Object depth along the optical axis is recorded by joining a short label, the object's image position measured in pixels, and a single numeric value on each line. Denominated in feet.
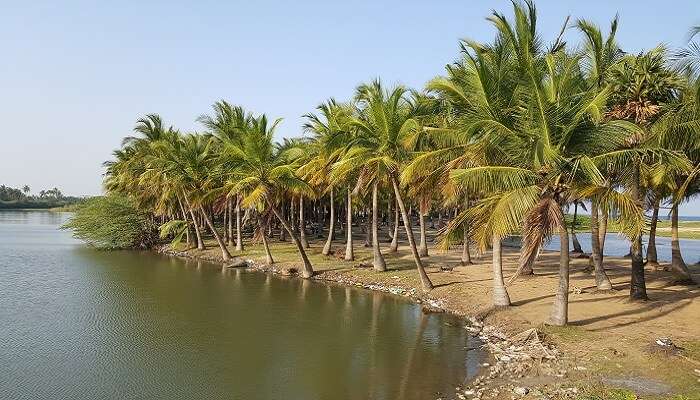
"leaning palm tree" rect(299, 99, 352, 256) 89.51
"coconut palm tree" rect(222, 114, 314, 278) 94.94
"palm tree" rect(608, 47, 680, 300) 54.13
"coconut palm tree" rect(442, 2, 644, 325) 44.73
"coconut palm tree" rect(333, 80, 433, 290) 75.15
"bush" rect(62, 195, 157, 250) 156.97
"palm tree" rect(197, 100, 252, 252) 100.16
